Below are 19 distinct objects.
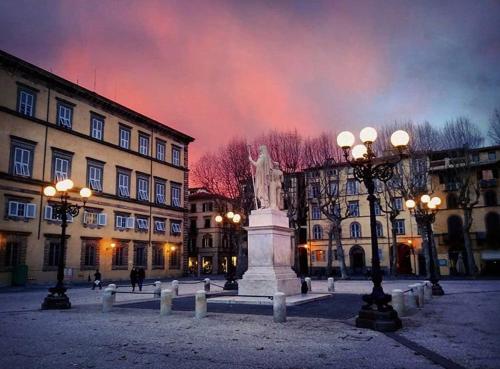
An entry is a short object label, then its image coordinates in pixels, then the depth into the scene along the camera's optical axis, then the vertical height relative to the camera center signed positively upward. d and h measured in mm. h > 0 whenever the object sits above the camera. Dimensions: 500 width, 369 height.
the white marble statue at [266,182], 17969 +3246
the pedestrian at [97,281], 27955 -1456
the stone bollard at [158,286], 21278 -1435
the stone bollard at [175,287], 20823 -1468
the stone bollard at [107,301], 14273 -1426
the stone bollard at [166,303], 13039 -1402
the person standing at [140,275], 24866 -1024
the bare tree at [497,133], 30469 +8733
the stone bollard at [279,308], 11102 -1369
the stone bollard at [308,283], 20756 -1389
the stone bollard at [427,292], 18141 -1646
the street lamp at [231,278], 23469 -1165
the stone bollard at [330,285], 23047 -1623
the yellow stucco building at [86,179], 30906 +7269
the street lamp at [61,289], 15102 -1083
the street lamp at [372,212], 9781 +1105
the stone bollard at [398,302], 12117 -1373
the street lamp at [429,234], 19648 +1423
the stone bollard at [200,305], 12234 -1388
